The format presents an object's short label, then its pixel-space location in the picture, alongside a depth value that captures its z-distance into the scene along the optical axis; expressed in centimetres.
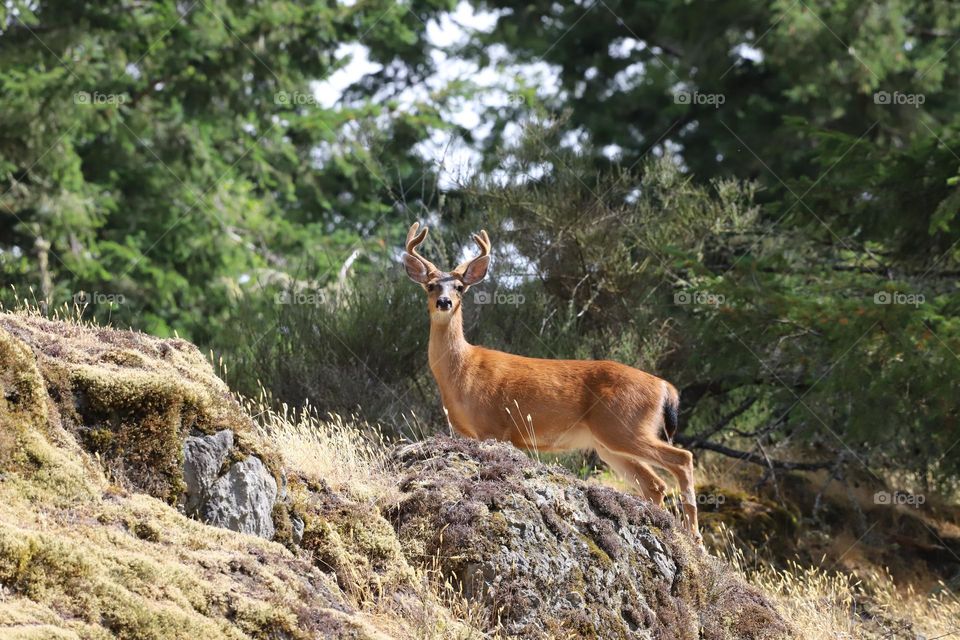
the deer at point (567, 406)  1830
